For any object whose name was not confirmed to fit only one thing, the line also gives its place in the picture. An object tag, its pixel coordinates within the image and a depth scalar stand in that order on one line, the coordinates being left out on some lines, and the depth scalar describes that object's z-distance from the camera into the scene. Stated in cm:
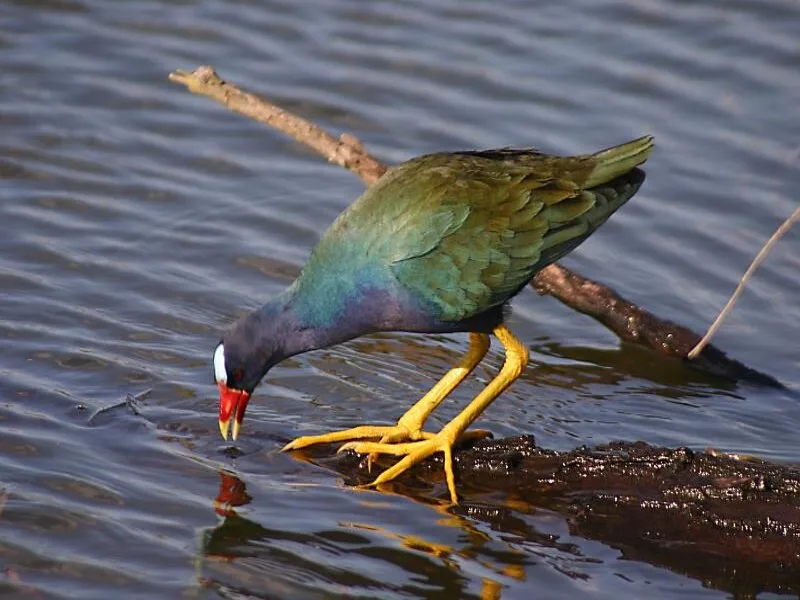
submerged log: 966
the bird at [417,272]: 1076
